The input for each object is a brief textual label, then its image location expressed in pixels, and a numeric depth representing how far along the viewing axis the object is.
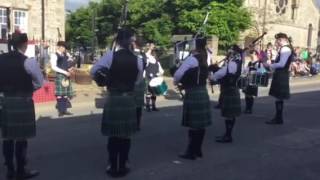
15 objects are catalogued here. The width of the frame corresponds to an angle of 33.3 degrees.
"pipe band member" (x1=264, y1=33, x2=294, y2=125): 10.22
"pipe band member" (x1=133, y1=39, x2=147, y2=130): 9.31
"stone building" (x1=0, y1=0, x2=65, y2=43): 25.02
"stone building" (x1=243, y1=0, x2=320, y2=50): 41.98
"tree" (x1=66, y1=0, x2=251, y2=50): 29.78
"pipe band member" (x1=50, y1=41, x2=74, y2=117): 10.74
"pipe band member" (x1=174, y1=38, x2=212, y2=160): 7.05
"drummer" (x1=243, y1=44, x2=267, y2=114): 11.60
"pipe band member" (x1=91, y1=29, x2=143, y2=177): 6.12
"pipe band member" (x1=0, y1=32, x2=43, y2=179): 5.96
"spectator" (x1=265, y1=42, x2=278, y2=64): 16.07
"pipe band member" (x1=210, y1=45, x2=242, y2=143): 8.35
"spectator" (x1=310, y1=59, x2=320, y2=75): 28.65
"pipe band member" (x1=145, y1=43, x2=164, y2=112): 11.84
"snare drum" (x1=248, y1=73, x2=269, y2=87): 11.40
